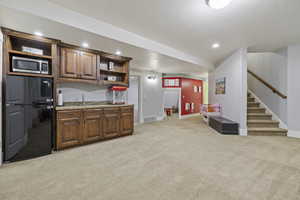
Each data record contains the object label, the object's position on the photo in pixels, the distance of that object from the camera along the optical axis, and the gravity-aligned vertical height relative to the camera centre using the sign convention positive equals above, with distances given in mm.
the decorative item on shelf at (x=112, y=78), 4098 +611
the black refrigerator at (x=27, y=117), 2230 -337
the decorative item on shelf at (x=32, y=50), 2705 +959
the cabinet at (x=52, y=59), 2377 +790
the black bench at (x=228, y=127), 3994 -839
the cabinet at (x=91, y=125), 2756 -619
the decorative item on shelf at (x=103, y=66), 3899 +935
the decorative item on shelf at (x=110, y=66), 3912 +928
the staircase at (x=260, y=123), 3996 -765
